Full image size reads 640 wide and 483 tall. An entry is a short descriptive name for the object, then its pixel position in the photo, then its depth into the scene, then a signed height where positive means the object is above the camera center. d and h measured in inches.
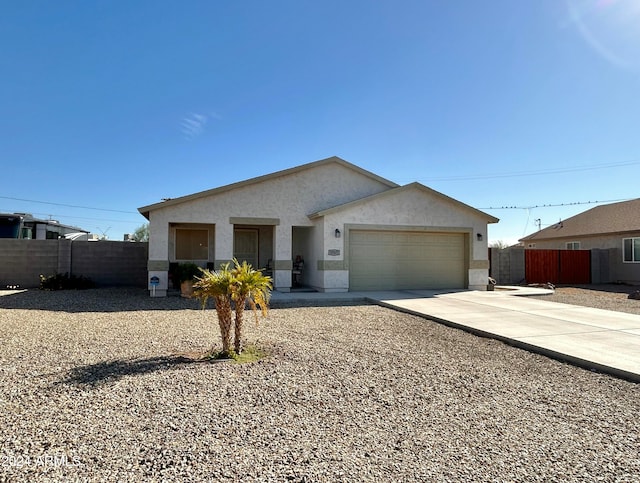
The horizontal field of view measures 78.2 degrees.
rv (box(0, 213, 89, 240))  664.4 +55.7
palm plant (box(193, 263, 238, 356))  227.6 -20.4
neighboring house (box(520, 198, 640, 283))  844.6 +62.5
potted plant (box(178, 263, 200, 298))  529.0 -24.1
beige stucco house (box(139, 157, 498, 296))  573.9 +45.8
